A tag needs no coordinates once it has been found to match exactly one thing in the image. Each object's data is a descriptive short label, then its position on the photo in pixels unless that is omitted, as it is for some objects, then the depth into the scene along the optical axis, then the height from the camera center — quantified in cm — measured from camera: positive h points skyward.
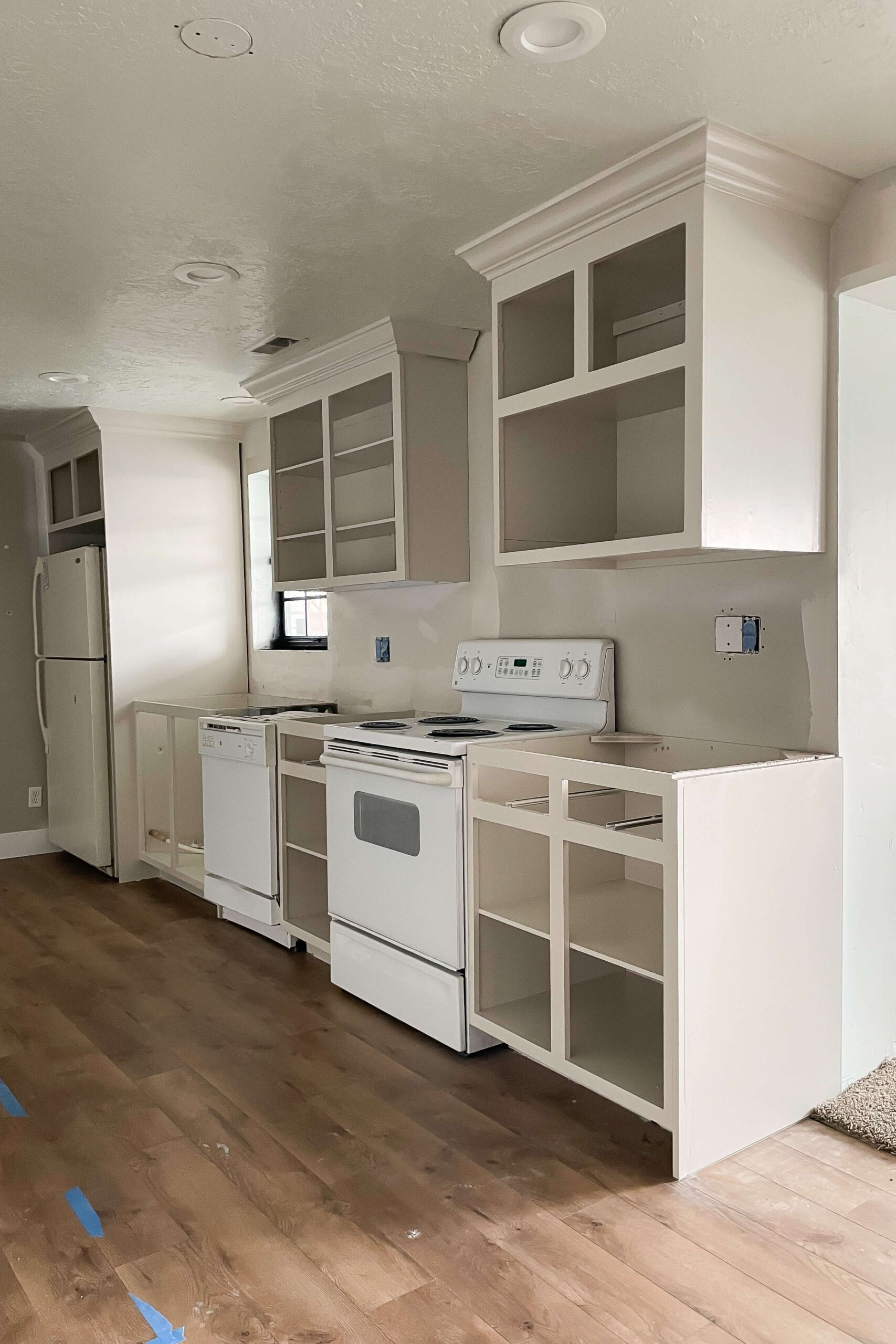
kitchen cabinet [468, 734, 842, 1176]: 225 -79
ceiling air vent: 372 +105
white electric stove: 290 -60
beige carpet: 242 -123
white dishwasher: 396 -80
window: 531 +14
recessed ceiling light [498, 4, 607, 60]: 175 +106
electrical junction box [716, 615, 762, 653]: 272 -4
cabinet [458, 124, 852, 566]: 230 +71
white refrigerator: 505 -38
